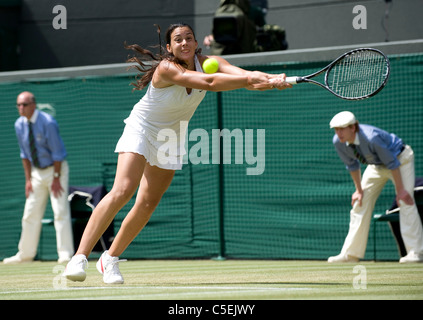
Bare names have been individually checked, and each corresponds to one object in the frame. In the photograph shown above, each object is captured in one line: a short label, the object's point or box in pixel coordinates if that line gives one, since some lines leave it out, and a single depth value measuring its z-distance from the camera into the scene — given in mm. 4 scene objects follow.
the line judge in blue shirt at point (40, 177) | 20518
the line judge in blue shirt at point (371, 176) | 17291
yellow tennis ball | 11966
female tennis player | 11413
